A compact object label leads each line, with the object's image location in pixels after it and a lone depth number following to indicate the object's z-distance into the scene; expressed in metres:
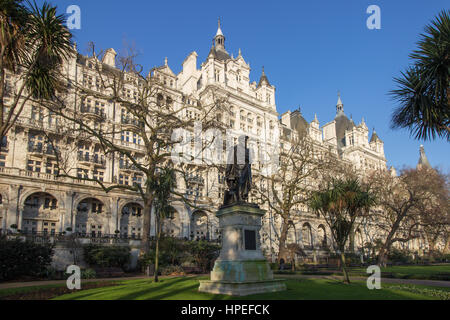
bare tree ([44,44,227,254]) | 28.48
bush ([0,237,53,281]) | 20.88
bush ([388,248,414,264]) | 48.47
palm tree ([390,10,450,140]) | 14.30
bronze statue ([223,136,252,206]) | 14.68
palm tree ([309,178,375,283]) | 17.86
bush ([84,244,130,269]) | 26.95
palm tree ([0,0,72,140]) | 12.77
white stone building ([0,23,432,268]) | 33.59
